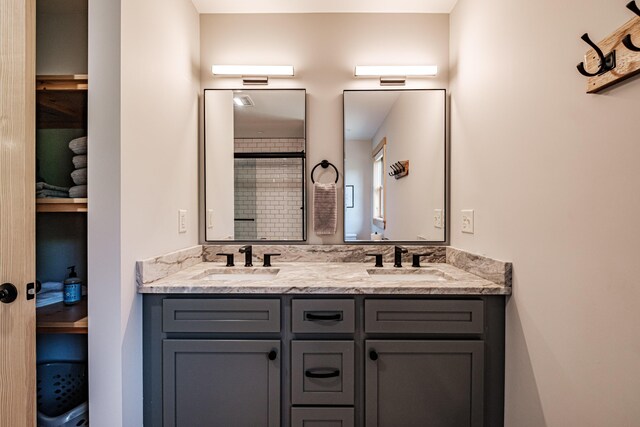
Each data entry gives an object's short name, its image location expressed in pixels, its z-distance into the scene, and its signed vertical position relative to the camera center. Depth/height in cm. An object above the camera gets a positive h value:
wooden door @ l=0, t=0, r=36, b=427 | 95 +1
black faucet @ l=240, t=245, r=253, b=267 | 181 -27
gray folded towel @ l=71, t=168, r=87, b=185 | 121 +13
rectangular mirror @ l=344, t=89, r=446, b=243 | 193 +29
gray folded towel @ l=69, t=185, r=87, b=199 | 121 +6
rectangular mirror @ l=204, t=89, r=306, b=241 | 194 +32
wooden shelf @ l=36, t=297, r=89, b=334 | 112 -42
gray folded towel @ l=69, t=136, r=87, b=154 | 122 +25
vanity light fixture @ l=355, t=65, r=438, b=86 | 188 +86
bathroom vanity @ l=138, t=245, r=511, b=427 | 131 -62
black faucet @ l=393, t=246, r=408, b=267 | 180 -26
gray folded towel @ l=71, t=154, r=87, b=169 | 121 +19
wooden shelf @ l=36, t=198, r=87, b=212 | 115 +1
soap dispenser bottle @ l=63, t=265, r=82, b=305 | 129 -34
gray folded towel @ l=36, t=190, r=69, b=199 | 121 +6
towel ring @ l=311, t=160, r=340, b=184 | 195 +29
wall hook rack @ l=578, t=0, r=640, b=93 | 74 +41
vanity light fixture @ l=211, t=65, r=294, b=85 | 189 +86
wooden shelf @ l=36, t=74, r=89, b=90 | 116 +48
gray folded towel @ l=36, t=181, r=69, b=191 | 122 +9
